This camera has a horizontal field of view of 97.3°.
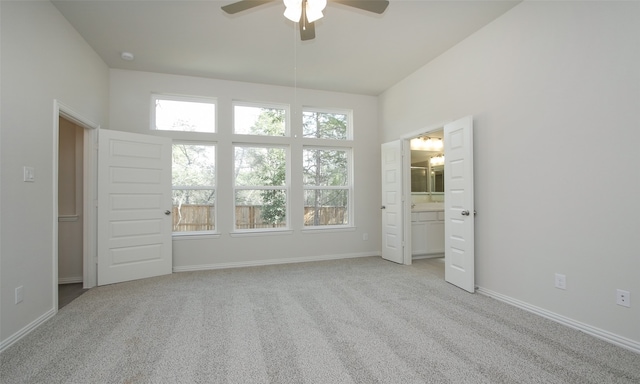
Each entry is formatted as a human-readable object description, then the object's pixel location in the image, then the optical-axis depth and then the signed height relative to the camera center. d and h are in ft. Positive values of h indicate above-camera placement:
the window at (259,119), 15.03 +4.11
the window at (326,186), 16.03 +0.49
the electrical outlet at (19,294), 7.24 -2.54
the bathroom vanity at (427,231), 15.79 -2.13
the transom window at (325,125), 16.02 +4.07
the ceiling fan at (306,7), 6.60 +4.51
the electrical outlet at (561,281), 7.93 -2.50
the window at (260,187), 14.93 +0.42
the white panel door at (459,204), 10.41 -0.40
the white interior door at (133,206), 11.66 -0.48
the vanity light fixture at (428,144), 18.48 +3.29
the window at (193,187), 14.08 +0.41
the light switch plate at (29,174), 7.57 +0.59
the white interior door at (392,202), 14.62 -0.43
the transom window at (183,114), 13.98 +4.13
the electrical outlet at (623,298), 6.65 -2.51
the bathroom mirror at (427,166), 18.57 +1.92
